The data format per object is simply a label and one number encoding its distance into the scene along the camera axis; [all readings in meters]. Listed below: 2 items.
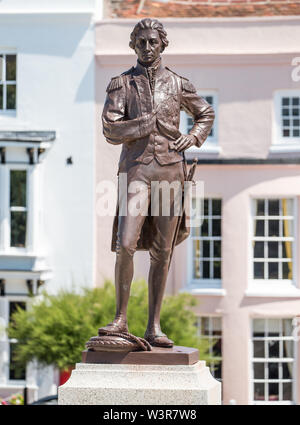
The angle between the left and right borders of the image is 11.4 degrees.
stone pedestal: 12.42
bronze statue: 13.09
